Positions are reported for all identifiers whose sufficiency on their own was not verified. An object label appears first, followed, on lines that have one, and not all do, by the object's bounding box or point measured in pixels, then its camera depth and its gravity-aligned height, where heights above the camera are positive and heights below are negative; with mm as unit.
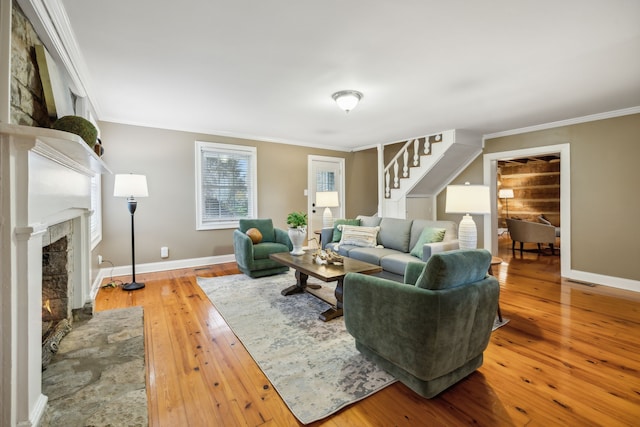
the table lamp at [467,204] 2725 +92
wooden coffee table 2619 -533
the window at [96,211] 3625 +64
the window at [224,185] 4910 +544
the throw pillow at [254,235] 4133 -293
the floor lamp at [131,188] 3609 +346
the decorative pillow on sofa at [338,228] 4660 -222
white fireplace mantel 1265 -206
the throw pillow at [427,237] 3461 -290
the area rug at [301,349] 1695 -1039
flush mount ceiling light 3150 +1288
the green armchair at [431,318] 1532 -601
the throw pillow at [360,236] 4180 -323
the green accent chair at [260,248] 4008 -478
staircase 4992 +931
